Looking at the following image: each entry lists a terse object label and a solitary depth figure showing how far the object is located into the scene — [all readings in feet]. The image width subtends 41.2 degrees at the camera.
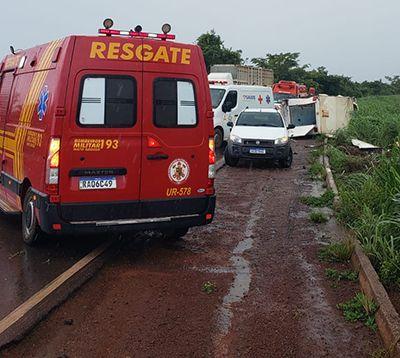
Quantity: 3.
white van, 57.62
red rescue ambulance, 17.79
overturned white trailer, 73.82
